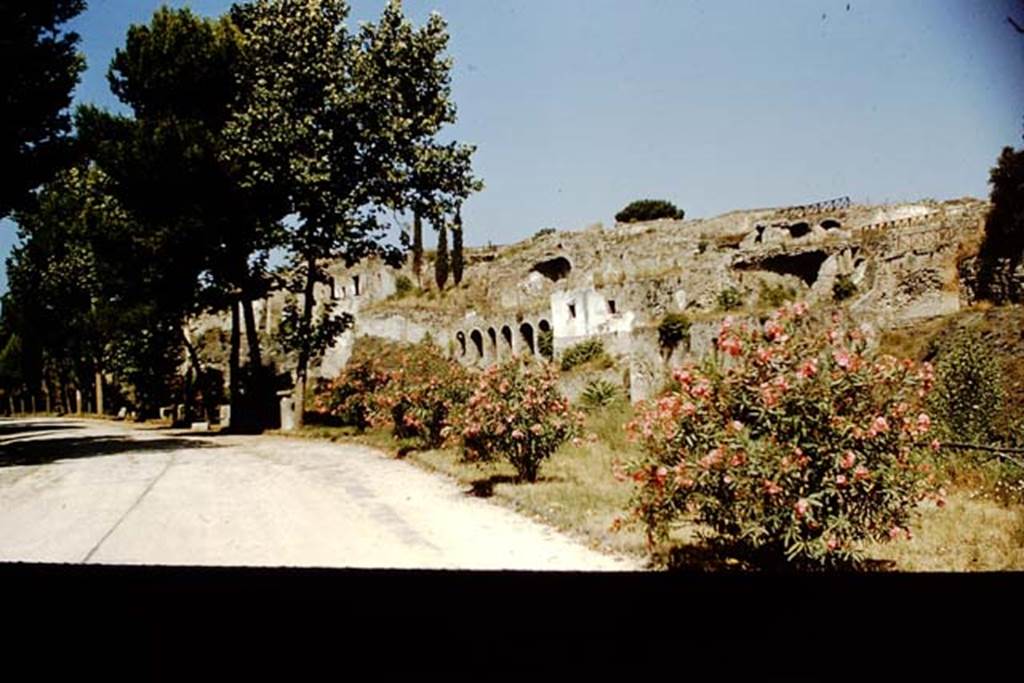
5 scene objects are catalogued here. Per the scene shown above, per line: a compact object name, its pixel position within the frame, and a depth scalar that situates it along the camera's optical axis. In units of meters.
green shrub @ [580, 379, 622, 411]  20.61
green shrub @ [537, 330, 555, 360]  30.14
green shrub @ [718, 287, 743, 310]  26.89
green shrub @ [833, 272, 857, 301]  25.47
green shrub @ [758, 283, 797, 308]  26.69
